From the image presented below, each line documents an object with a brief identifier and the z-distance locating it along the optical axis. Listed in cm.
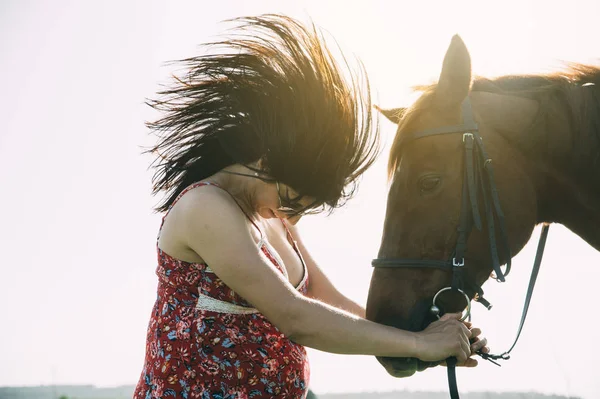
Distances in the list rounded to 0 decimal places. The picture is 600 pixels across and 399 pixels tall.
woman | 198
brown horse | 254
